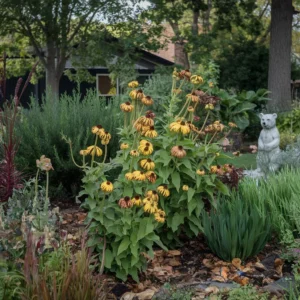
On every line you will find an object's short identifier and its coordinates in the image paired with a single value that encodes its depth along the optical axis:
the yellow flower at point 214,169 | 4.20
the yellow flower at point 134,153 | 3.74
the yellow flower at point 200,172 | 4.16
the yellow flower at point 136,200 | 3.59
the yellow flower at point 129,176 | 3.59
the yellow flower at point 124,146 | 3.90
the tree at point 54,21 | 16.88
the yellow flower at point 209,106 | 4.60
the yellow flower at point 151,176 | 3.68
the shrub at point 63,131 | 6.27
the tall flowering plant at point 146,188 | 3.77
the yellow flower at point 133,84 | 4.30
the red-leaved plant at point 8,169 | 4.53
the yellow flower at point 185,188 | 4.06
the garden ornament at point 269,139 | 7.49
